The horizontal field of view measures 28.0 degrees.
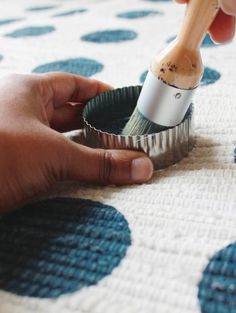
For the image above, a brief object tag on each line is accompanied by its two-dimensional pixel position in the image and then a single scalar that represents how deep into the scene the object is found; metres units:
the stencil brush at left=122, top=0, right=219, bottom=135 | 0.36
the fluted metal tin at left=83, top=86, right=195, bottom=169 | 0.39
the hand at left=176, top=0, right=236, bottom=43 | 0.43
